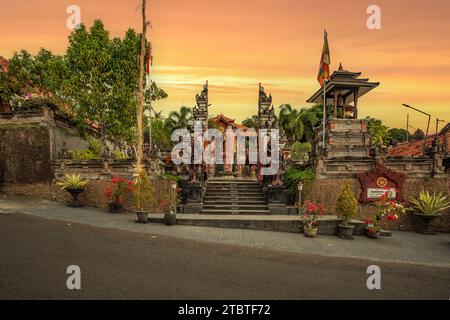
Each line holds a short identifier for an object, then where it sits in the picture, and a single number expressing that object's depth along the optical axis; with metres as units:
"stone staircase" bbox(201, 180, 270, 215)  15.53
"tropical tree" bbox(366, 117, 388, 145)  41.27
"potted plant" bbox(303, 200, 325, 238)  12.20
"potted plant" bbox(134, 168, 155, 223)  13.32
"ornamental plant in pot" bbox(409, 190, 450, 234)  14.26
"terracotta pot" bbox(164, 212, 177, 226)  13.16
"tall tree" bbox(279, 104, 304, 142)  40.09
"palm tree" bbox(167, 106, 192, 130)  44.03
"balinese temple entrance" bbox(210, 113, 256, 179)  27.08
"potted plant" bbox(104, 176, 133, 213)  15.70
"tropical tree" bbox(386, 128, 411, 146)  69.96
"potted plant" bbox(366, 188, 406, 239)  12.51
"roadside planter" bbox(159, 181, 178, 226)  13.18
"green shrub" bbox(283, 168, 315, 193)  15.74
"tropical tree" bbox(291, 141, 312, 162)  30.08
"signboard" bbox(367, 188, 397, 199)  15.34
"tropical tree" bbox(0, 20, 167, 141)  20.81
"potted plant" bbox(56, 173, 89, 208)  16.06
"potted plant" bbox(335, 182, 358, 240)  12.19
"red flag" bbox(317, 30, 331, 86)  19.36
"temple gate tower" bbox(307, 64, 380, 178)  19.55
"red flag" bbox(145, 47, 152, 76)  20.59
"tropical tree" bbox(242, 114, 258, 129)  51.05
